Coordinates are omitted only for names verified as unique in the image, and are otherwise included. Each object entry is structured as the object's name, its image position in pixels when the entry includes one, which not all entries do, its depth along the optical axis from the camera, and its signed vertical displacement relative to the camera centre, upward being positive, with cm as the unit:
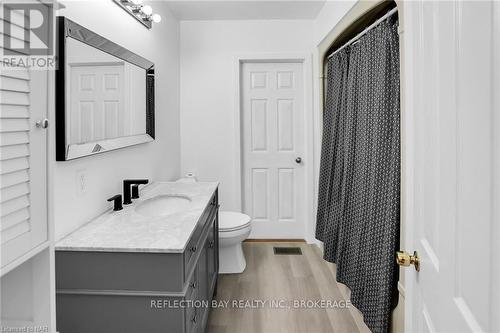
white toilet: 301 -67
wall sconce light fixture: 229 +95
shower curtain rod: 195 +77
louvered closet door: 79 -1
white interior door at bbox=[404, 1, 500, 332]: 61 -2
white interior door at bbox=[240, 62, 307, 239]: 401 +10
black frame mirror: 160 +30
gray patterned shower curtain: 194 -10
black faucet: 223 -19
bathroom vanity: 144 -49
